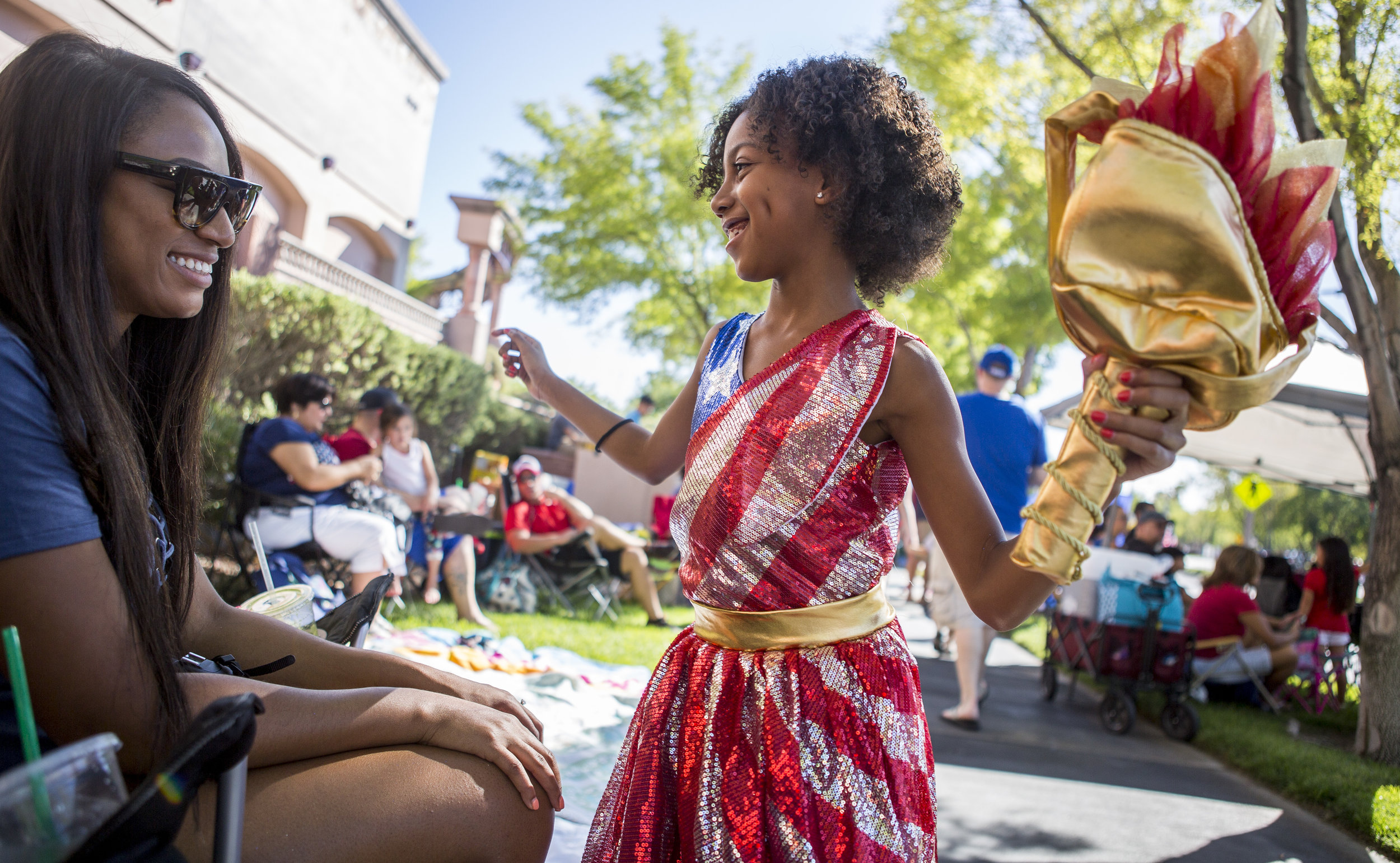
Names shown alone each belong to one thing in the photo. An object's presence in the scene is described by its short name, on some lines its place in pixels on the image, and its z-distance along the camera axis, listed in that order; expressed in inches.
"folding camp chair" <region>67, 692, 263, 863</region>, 30.6
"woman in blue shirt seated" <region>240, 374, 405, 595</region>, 201.3
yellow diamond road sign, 587.2
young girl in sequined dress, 56.0
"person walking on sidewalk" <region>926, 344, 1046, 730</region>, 214.8
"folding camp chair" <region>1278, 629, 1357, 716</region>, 286.8
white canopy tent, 386.3
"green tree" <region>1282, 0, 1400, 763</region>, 191.9
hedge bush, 338.0
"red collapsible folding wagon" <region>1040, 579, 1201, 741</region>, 238.1
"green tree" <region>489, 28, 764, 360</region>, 676.1
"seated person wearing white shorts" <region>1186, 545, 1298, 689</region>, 275.4
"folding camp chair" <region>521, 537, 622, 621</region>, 324.8
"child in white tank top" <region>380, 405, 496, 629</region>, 276.5
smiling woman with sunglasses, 41.4
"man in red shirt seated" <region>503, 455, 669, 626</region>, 321.4
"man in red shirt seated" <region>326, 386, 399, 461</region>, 250.5
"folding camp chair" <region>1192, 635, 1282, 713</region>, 268.4
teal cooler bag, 245.9
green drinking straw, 32.1
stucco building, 482.0
